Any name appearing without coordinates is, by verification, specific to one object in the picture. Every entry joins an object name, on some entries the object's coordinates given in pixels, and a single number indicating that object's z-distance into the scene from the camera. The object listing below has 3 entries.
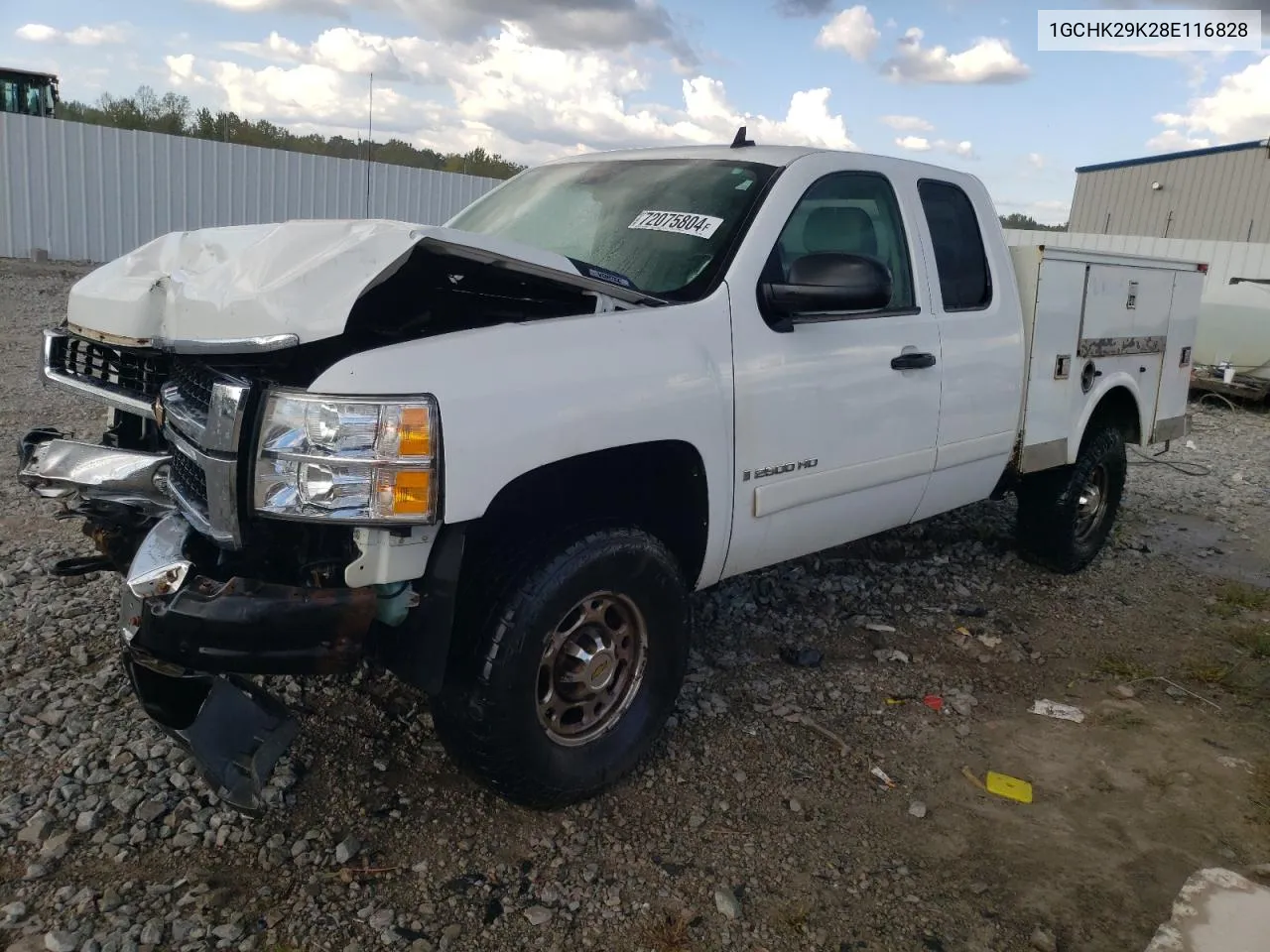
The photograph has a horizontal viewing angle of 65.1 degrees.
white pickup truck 2.37
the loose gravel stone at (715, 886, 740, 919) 2.63
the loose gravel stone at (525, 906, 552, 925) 2.56
